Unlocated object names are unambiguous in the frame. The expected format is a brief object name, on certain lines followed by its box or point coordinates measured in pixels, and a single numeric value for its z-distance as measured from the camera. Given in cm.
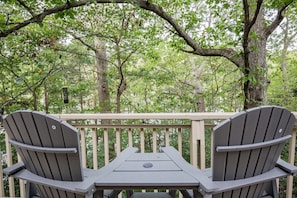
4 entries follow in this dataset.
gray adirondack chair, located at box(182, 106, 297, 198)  117
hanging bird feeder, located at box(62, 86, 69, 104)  310
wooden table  126
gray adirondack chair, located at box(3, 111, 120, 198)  122
